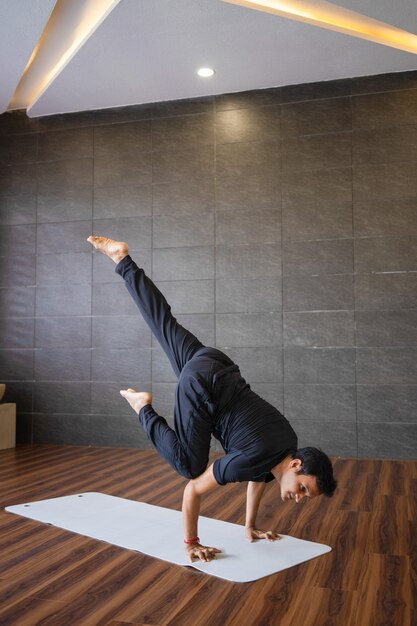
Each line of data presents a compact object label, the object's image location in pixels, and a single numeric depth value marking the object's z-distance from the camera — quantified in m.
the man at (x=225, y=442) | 2.44
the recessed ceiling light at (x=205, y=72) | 5.17
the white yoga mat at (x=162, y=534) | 2.48
